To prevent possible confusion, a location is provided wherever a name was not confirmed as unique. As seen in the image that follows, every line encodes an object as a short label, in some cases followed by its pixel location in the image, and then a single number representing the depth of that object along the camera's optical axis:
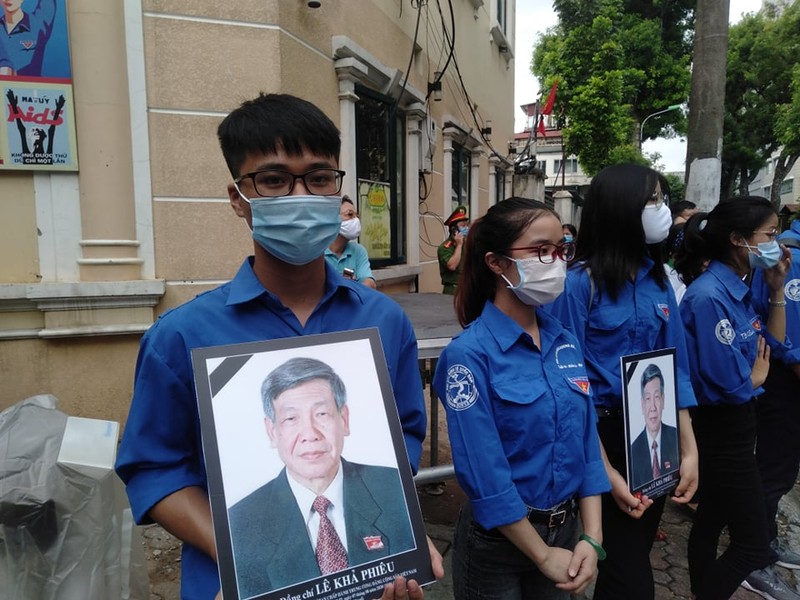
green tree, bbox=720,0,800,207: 21.55
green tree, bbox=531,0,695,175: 14.93
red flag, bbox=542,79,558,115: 14.10
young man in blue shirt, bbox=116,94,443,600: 1.09
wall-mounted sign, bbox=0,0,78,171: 3.45
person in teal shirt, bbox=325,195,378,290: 4.00
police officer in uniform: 5.82
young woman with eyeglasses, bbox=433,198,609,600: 1.52
